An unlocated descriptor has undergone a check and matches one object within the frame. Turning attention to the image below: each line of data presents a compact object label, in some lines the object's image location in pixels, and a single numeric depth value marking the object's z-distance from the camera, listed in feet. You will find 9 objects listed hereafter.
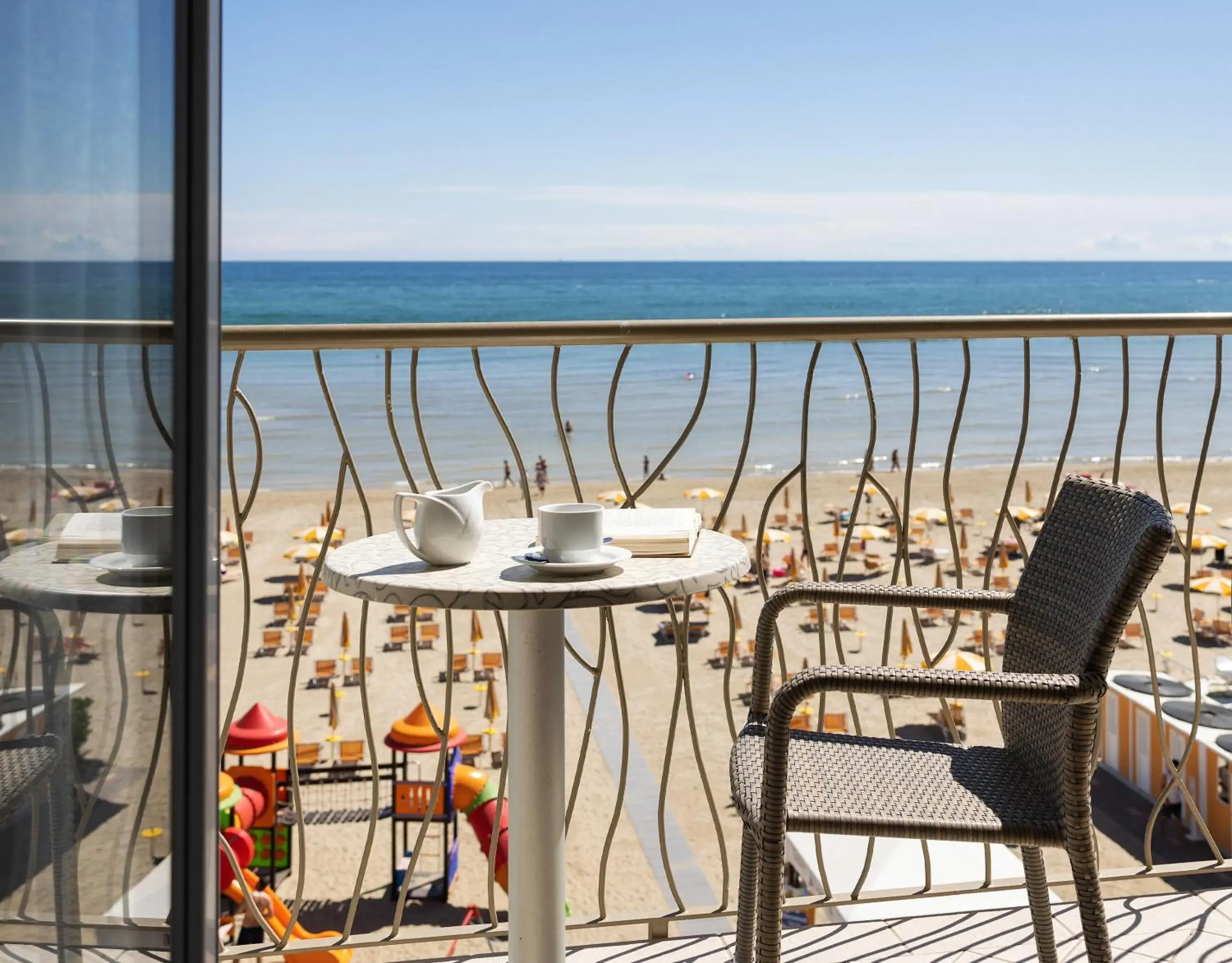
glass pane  1.96
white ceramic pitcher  5.10
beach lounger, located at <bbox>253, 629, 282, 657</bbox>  34.32
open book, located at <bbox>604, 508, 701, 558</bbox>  5.34
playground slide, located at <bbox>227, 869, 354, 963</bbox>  13.06
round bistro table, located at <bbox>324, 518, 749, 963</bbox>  4.64
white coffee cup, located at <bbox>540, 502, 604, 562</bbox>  4.99
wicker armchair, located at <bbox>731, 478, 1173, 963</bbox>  4.70
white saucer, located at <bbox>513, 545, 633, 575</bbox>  4.87
